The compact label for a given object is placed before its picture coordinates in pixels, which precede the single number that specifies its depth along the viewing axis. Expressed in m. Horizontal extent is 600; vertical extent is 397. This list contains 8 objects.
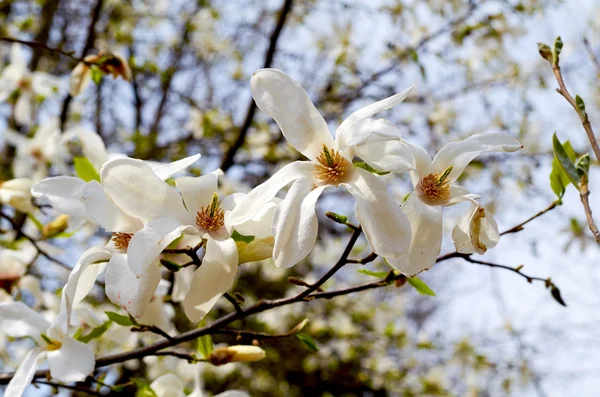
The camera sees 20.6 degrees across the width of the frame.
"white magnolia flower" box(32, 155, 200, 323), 0.78
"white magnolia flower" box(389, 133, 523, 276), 0.77
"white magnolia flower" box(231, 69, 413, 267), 0.75
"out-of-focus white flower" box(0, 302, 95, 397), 0.84
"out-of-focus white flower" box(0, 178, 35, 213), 1.11
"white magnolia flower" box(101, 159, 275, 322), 0.78
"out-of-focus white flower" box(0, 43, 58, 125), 1.74
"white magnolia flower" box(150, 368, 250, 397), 0.93
